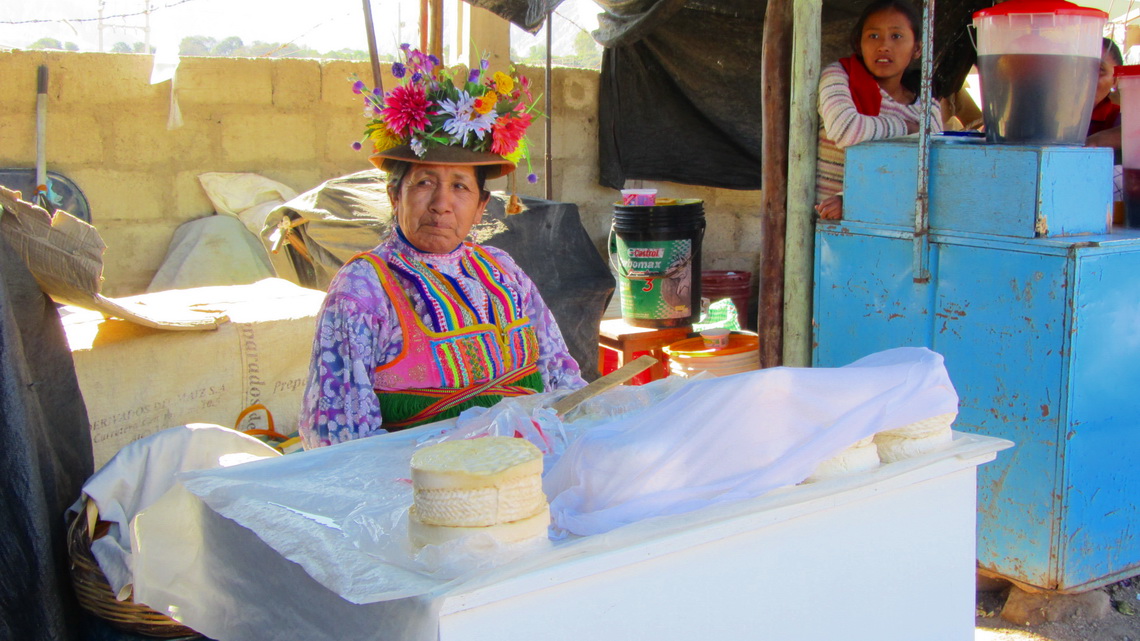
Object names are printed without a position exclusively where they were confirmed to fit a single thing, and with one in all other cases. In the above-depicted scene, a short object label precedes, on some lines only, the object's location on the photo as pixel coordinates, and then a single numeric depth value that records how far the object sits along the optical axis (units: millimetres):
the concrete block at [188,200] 5637
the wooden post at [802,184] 3729
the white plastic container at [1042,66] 2938
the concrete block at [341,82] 5840
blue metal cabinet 2943
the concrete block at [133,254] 5504
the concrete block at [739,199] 7000
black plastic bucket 4691
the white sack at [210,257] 5418
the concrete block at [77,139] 5258
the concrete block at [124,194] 5363
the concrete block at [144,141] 5414
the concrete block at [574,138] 6441
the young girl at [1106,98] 4113
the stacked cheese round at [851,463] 1475
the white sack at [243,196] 5582
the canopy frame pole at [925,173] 3137
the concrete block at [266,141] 5691
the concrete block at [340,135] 5902
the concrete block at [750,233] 7160
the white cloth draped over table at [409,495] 1233
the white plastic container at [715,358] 4418
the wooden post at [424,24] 4715
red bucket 6473
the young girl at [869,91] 3572
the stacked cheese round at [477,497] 1158
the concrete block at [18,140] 5129
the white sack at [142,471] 2005
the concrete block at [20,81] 5109
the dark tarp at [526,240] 4398
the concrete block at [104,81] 5254
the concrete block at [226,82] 5520
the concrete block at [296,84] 5723
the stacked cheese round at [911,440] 1563
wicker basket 2018
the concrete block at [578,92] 6387
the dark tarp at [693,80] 5648
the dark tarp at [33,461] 1917
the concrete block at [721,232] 7016
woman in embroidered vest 2225
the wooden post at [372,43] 4123
